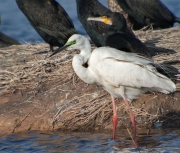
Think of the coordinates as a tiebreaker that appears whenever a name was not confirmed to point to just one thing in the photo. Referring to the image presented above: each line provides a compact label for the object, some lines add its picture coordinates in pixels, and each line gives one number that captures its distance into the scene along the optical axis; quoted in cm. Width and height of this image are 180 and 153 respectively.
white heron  1348
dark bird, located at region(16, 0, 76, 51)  1777
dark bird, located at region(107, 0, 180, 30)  2156
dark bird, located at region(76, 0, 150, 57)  1502
